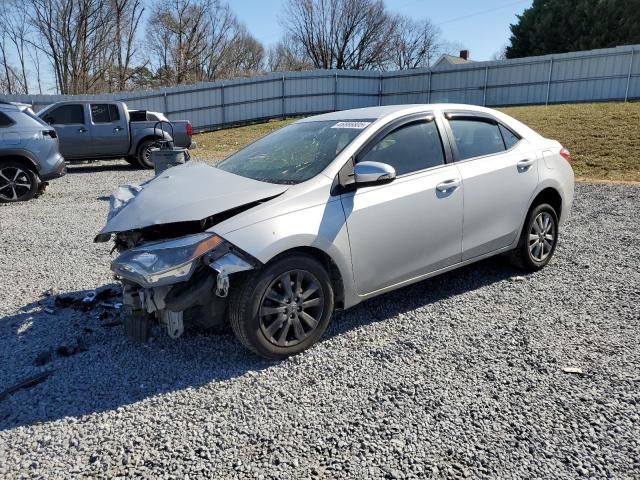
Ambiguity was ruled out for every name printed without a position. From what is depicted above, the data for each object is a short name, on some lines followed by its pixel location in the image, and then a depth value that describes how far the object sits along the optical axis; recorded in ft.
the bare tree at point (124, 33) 119.55
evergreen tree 102.06
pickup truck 42.68
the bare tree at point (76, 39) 114.52
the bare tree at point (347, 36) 160.35
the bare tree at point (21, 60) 122.52
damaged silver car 10.41
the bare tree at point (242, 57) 160.05
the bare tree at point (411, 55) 186.60
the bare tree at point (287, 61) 168.55
